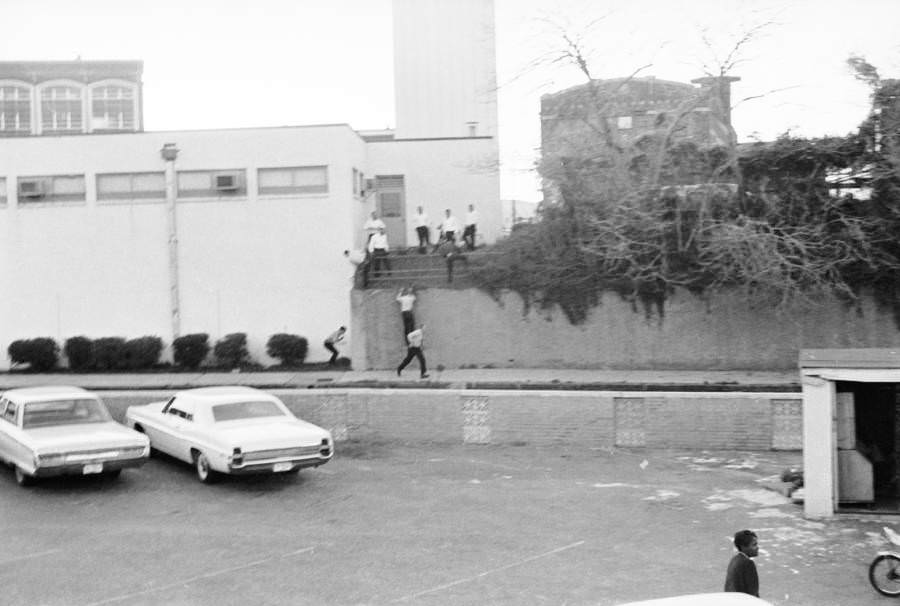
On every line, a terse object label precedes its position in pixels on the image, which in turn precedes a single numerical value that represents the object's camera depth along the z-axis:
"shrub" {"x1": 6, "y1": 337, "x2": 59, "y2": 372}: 24.31
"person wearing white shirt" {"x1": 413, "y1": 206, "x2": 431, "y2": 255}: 26.33
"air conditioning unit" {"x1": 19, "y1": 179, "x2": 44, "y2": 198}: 25.22
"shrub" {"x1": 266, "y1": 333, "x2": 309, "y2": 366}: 23.83
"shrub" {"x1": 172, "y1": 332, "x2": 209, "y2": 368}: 23.86
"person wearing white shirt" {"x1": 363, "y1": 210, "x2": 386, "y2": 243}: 24.58
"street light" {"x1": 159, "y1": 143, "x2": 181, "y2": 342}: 24.72
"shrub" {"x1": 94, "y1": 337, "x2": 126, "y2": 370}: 24.08
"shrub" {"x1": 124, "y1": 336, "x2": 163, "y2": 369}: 24.03
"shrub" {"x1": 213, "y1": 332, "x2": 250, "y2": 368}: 23.83
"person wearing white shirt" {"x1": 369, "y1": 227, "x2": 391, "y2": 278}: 24.25
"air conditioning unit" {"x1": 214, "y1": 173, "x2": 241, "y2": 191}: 24.80
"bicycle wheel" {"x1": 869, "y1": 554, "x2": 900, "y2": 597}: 8.83
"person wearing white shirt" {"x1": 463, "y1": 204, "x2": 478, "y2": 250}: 25.83
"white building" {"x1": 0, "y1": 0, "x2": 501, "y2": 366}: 24.62
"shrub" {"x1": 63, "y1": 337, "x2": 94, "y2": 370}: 24.31
